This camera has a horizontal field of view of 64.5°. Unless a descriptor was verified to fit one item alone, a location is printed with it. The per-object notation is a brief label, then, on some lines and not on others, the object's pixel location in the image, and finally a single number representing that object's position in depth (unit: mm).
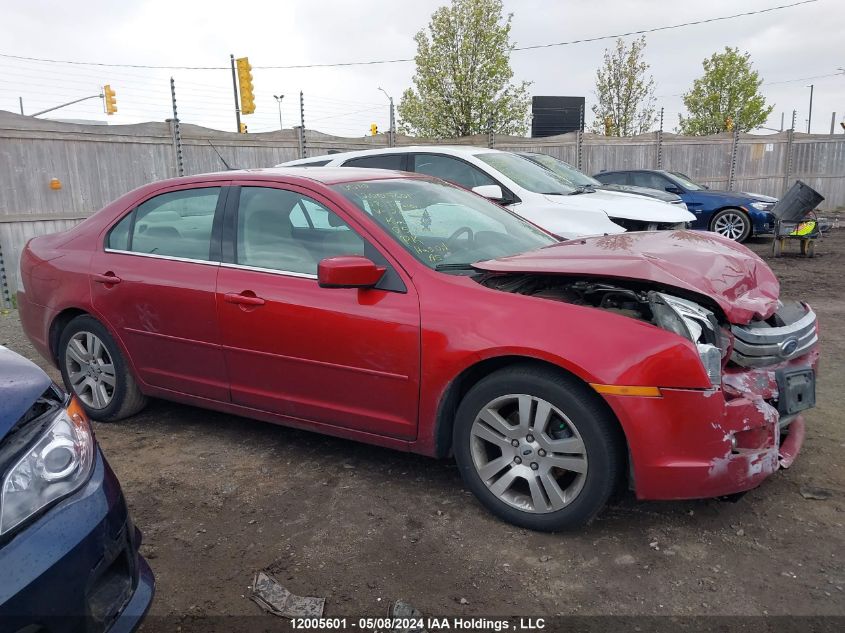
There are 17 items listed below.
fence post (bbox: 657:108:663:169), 18547
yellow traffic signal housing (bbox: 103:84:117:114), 28545
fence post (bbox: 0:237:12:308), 8492
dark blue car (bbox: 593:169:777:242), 12461
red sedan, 2643
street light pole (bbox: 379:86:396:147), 14930
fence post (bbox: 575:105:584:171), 17419
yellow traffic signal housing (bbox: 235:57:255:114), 22172
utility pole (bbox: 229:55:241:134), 29378
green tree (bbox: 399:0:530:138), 24766
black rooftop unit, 24078
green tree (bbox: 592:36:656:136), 30672
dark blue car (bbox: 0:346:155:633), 1546
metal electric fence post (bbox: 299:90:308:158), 13323
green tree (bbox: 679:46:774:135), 33656
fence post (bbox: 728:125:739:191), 19158
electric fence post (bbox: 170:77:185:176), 11461
